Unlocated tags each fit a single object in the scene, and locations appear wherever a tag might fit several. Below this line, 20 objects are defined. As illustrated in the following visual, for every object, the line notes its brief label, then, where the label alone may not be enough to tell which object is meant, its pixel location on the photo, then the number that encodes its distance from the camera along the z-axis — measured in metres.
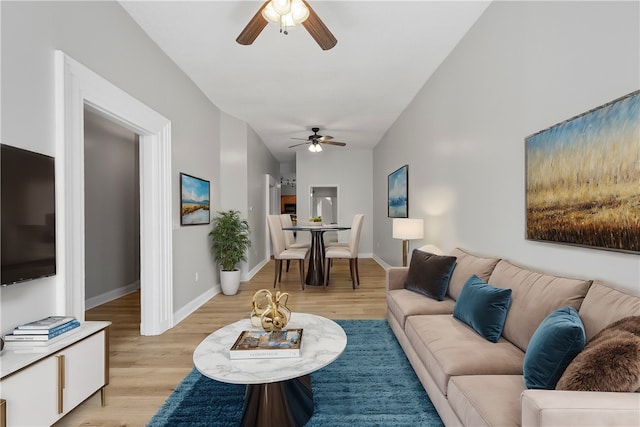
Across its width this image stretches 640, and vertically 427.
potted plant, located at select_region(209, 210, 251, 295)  4.62
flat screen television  1.55
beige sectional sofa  0.95
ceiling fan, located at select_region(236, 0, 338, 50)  2.11
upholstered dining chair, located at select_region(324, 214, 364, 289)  5.11
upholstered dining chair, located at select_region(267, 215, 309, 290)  5.08
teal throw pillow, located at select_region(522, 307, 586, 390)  1.22
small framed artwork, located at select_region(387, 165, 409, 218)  5.02
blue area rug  1.83
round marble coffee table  1.50
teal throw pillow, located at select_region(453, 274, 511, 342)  1.87
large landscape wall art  1.41
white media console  1.38
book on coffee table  1.64
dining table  5.14
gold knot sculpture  1.95
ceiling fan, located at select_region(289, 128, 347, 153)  6.02
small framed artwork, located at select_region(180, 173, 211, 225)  3.71
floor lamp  3.94
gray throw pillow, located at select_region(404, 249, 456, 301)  2.72
